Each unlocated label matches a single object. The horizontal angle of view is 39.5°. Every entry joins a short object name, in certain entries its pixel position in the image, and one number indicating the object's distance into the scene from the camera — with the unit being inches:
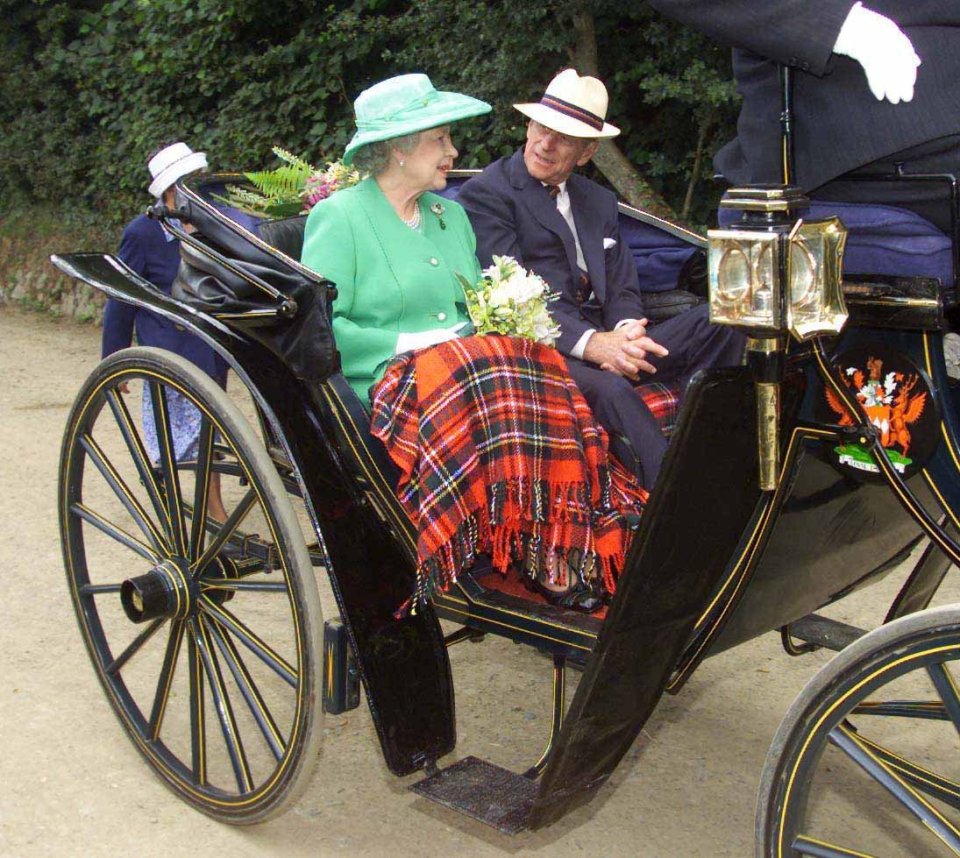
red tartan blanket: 103.7
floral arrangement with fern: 141.8
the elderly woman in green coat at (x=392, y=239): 117.7
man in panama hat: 125.3
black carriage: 85.4
